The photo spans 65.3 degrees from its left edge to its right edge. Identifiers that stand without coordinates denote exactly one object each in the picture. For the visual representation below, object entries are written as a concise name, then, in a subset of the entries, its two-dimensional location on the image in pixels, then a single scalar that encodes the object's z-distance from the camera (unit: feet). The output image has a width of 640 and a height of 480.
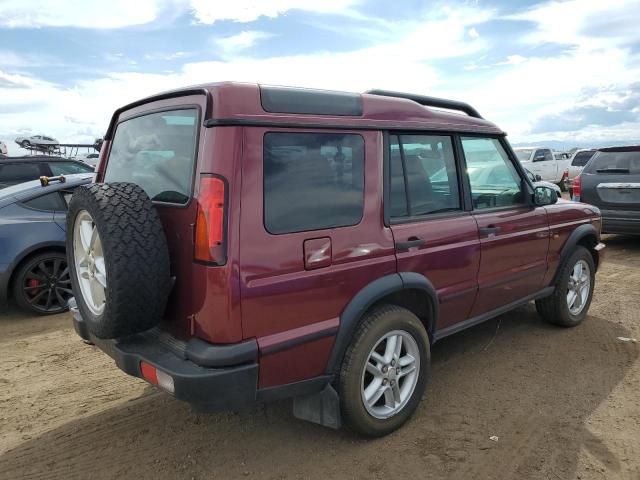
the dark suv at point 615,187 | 24.97
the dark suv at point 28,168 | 28.27
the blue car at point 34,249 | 16.37
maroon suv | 7.34
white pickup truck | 60.95
